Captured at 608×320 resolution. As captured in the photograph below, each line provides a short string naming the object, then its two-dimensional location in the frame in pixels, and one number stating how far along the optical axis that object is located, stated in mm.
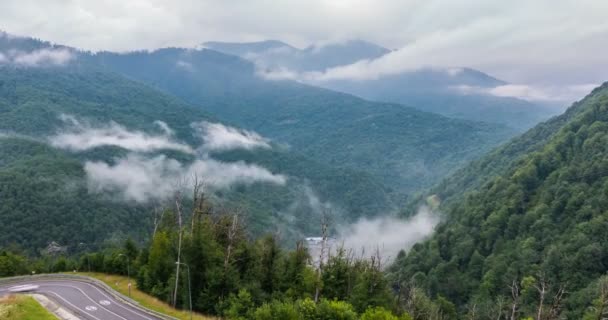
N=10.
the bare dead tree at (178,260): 53531
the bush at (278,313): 39062
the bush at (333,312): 41094
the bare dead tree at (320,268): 55781
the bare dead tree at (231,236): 55531
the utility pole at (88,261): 77831
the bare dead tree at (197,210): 57250
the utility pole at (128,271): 66438
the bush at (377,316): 38281
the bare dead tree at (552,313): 42719
